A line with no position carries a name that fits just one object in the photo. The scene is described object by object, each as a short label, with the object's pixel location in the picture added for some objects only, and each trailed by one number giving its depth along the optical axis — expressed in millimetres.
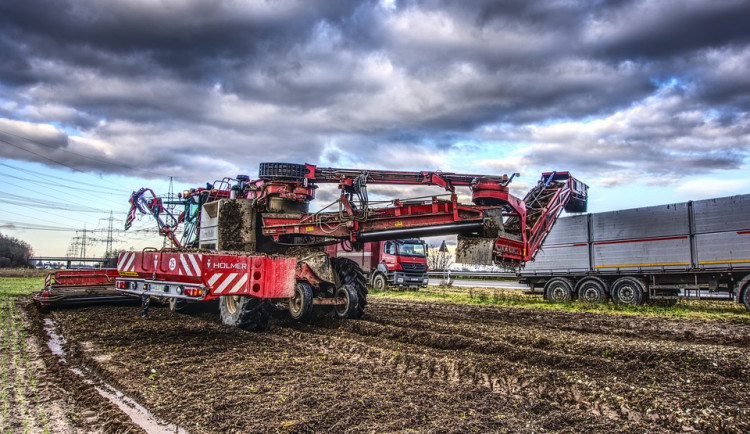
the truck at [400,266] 23875
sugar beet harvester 8000
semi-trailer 14469
